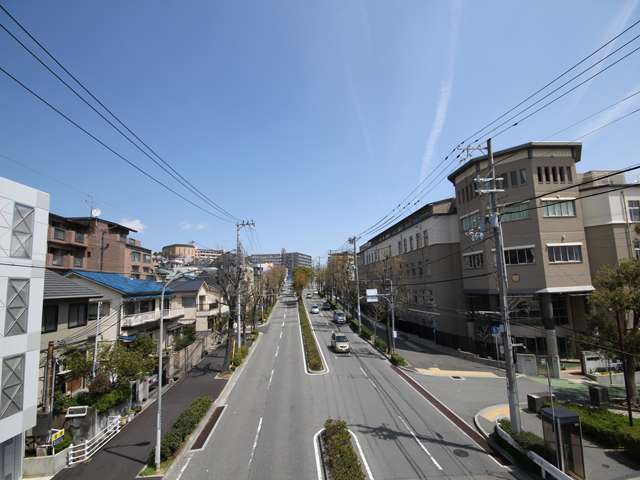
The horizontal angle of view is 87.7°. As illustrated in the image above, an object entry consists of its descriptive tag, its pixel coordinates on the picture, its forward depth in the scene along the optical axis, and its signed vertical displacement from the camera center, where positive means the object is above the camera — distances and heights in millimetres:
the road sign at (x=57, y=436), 14823 -6423
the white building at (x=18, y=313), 13188 -774
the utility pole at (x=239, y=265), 32000 +2124
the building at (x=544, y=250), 30219 +2429
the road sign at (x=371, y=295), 34191 -1282
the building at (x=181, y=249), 164862 +19827
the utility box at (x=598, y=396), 20875 -7621
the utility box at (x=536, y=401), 19969 -7460
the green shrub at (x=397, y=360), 31359 -7429
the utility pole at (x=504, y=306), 15320 -1312
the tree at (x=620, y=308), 19609 -2034
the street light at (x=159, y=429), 13602 -5767
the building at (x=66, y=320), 21328 -1890
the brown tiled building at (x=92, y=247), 44500 +6813
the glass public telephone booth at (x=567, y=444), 12543 -6396
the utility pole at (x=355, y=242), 48669 +6094
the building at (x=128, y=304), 29250 -1273
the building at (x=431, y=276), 40406 +734
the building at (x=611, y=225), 30484 +4568
